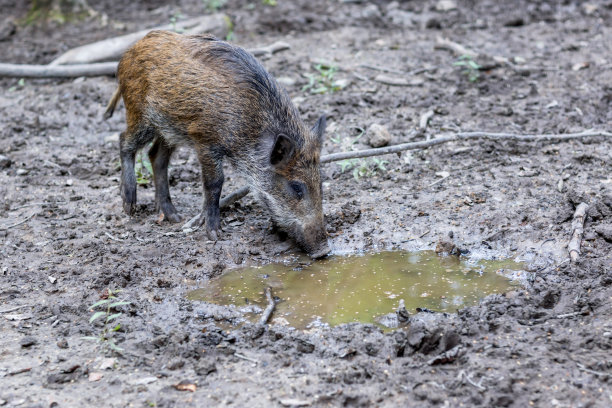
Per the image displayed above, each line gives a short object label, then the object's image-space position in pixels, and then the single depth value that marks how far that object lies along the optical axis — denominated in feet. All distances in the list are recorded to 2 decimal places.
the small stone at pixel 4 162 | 47.21
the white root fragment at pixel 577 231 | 31.86
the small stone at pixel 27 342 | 26.74
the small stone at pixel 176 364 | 24.86
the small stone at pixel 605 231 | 32.45
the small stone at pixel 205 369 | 24.44
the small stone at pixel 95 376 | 24.37
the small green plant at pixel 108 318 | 26.63
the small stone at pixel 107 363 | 25.17
